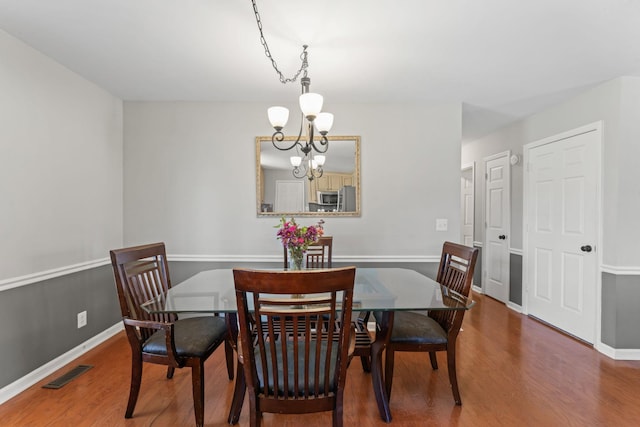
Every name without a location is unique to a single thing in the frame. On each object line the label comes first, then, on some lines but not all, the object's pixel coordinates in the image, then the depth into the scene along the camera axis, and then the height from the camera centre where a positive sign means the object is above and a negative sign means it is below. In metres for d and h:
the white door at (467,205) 5.17 +0.11
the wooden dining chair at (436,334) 1.98 -0.75
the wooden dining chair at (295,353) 1.23 -0.59
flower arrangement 2.14 -0.18
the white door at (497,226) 4.16 -0.19
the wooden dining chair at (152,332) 1.75 -0.72
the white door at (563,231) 2.98 -0.19
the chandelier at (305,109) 1.91 +0.62
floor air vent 2.22 -1.17
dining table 1.74 -0.50
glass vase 2.18 -0.31
